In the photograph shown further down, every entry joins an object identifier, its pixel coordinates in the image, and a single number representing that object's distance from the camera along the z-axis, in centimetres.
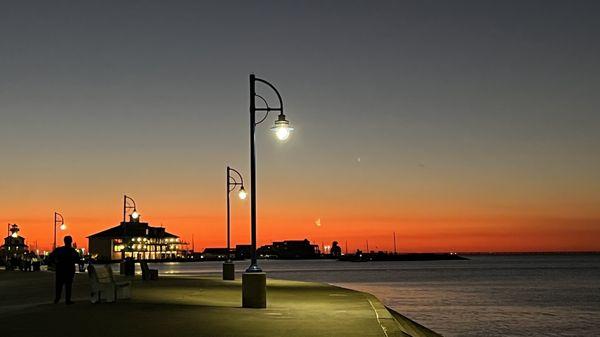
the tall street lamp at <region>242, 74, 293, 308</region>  1977
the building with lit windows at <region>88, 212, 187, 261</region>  4647
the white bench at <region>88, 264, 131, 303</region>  2077
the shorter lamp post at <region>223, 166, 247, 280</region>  3809
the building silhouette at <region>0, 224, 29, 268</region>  13192
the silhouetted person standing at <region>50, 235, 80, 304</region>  2128
